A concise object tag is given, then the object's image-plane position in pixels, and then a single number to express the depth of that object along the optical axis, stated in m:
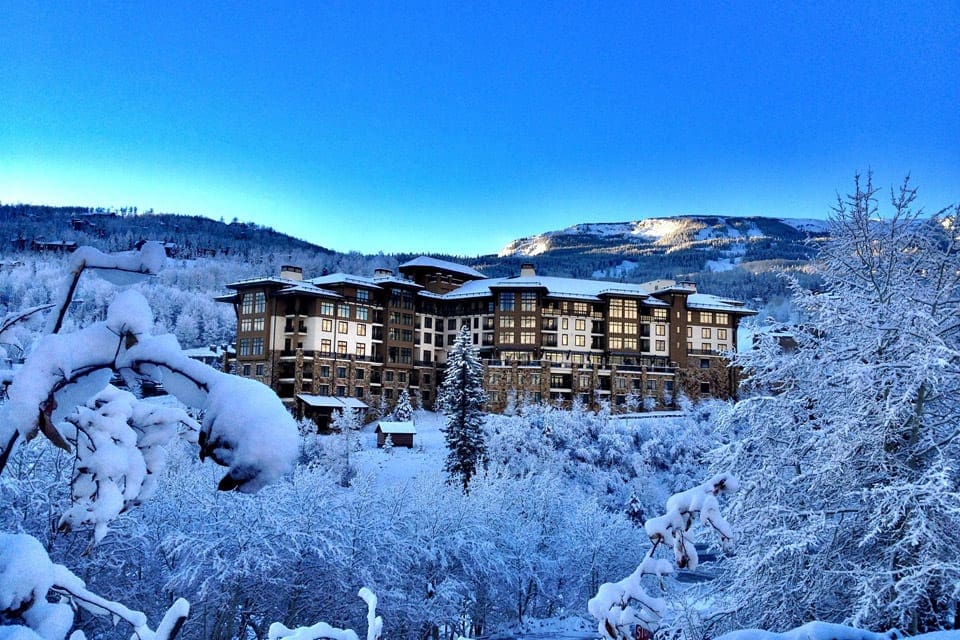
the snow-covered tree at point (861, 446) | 11.44
